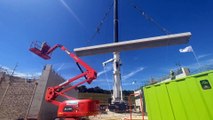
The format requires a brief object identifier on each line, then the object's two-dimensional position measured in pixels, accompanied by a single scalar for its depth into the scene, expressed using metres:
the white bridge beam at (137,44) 7.04
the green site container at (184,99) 2.41
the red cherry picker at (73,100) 5.25
